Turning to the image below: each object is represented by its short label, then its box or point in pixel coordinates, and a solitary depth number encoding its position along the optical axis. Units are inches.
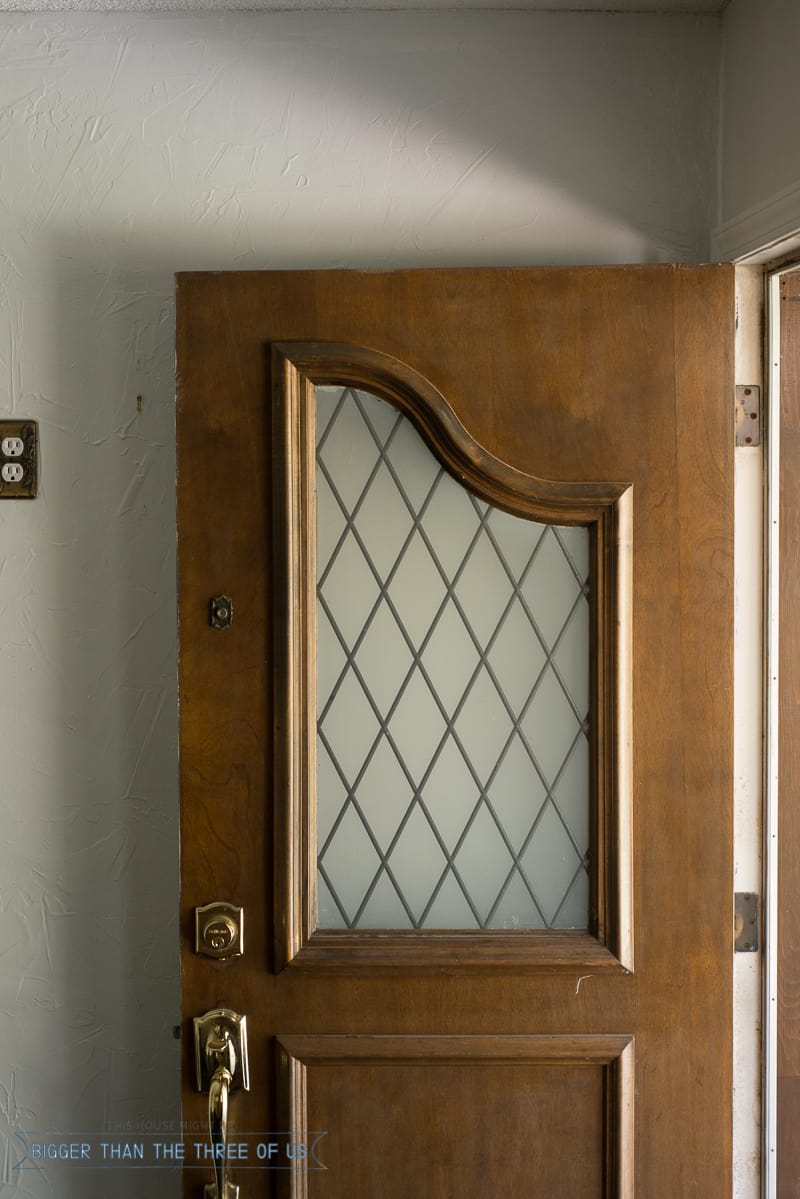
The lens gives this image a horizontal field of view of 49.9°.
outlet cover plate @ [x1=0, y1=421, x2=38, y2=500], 56.1
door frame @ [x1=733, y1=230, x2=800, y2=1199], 54.5
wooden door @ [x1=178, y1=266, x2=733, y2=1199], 50.1
